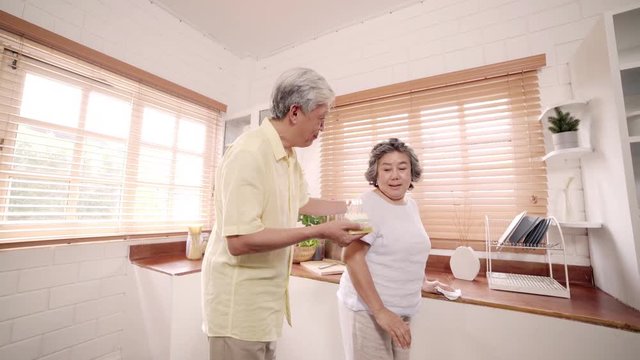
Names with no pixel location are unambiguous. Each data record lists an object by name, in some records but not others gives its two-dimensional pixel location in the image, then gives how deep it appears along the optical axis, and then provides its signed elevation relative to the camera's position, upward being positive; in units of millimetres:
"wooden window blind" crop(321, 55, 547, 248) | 1744 +465
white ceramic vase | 1656 -341
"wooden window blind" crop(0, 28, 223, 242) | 1613 +368
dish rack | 1372 -398
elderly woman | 1085 -303
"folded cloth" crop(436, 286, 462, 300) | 1348 -428
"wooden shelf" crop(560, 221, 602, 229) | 1389 -81
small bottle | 2219 -317
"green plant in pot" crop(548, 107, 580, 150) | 1473 +431
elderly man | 831 -74
